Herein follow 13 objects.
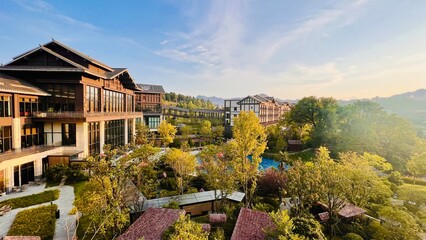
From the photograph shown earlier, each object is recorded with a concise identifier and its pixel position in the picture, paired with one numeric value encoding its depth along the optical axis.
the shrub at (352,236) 10.98
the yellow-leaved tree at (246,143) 15.04
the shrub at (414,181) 21.12
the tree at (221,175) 14.02
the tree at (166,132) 31.56
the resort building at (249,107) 50.22
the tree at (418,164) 17.86
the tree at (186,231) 7.46
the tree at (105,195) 9.81
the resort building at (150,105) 42.22
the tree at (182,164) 16.94
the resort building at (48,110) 16.34
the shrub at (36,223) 10.52
